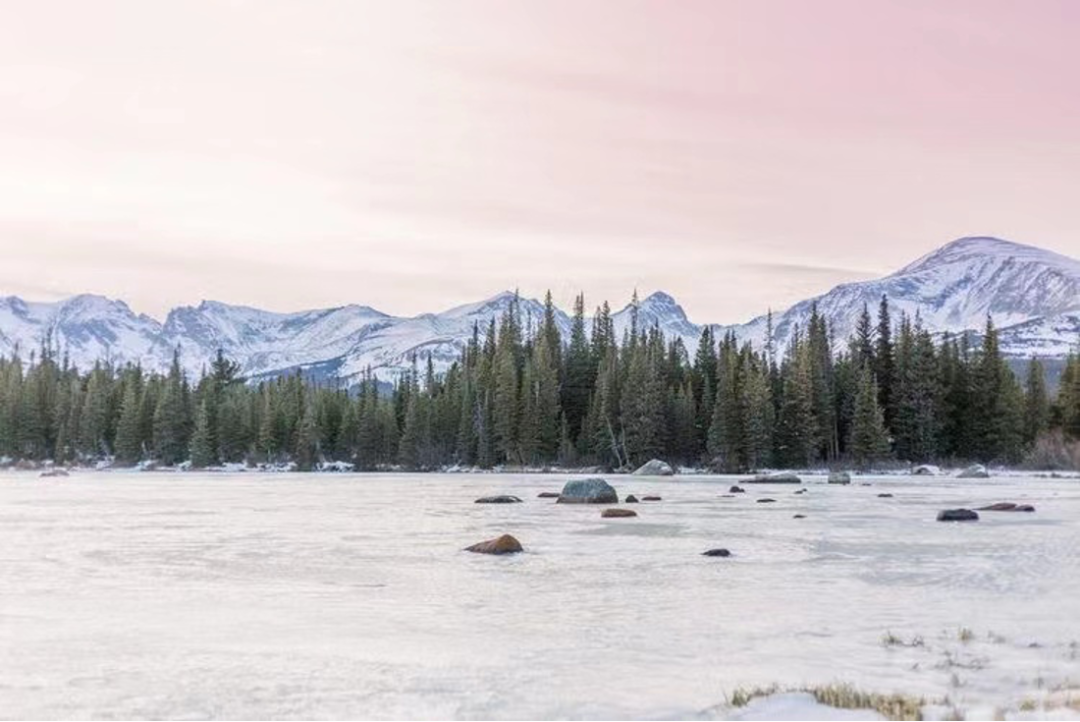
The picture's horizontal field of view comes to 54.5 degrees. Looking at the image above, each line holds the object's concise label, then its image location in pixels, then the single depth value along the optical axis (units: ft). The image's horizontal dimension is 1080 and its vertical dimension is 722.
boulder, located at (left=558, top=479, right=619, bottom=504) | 138.82
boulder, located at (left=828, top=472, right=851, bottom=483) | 209.36
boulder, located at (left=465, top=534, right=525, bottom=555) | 72.54
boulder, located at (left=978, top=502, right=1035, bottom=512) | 115.73
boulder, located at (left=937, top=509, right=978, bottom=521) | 102.99
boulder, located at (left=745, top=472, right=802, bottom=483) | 217.70
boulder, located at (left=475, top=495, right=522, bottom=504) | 140.67
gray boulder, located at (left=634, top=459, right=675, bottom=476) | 275.18
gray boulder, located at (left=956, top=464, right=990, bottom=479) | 231.71
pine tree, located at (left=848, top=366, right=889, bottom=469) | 282.15
